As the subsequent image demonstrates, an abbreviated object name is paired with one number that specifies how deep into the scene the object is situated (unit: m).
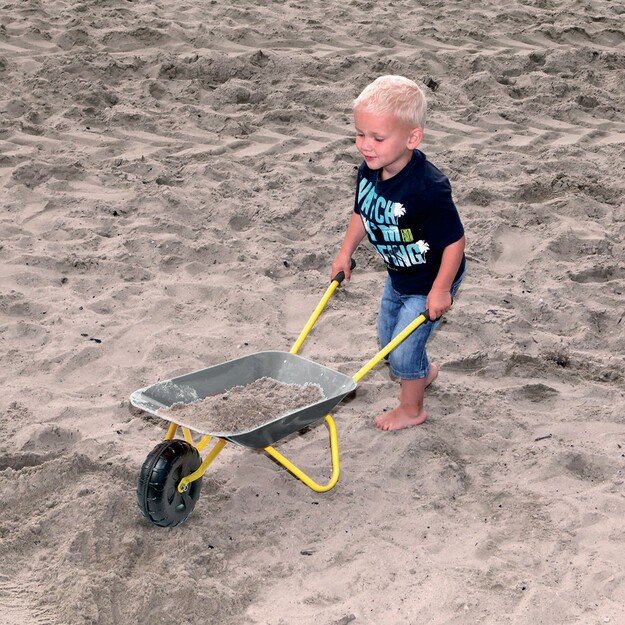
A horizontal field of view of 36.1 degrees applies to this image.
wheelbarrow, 2.91
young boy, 3.17
